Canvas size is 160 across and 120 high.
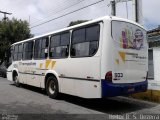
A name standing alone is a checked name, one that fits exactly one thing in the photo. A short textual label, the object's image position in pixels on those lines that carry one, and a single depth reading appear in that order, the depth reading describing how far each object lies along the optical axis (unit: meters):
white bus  4.73
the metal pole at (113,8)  9.70
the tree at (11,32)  17.31
